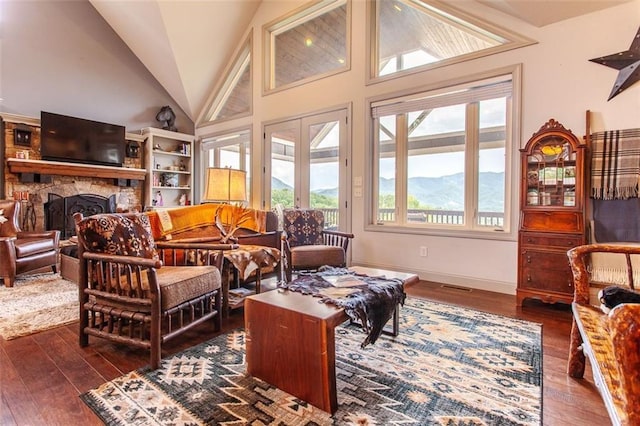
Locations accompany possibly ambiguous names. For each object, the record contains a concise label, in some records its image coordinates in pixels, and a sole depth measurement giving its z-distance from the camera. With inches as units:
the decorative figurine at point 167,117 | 246.4
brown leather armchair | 137.1
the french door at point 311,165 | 181.5
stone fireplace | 188.2
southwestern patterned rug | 56.4
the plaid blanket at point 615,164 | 108.2
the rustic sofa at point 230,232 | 105.7
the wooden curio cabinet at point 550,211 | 110.7
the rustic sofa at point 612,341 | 30.9
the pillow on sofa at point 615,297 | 52.5
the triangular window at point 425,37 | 140.7
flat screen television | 195.9
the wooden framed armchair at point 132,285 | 73.9
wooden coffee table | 57.5
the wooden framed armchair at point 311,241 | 138.9
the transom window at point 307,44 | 185.5
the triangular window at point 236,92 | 231.9
